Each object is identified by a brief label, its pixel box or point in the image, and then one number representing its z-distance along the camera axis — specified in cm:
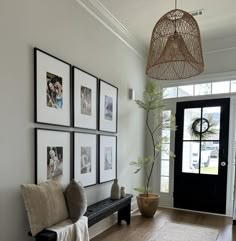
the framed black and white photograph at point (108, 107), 329
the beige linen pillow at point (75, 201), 217
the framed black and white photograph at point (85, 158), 278
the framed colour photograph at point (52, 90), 226
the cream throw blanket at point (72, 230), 196
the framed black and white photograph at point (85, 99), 279
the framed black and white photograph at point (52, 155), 225
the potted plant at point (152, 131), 393
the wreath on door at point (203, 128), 429
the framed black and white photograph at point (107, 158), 328
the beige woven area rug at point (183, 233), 308
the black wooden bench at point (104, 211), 189
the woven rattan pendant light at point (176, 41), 224
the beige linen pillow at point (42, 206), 191
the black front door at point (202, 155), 420
